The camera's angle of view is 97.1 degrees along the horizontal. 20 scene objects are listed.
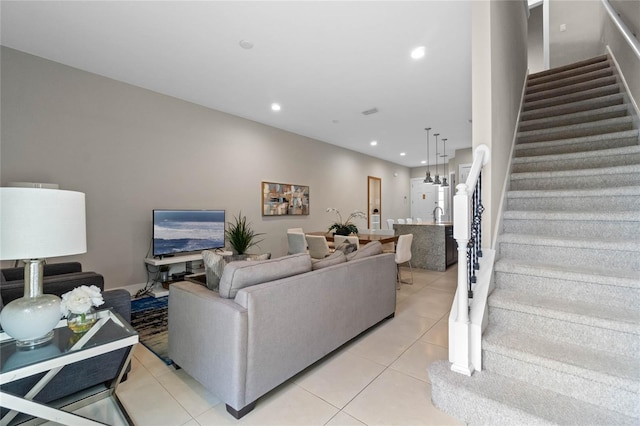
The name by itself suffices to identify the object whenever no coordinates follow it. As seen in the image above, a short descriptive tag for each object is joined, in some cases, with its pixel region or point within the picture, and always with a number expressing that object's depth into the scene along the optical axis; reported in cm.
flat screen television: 404
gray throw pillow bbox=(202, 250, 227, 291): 206
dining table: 442
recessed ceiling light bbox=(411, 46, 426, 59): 315
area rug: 249
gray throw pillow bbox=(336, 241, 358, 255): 284
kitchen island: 525
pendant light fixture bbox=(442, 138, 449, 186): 716
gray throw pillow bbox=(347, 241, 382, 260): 266
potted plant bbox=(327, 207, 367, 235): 478
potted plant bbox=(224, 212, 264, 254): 470
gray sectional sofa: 166
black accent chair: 166
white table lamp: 117
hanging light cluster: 652
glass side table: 116
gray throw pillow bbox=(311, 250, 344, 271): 229
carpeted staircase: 140
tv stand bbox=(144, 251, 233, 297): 393
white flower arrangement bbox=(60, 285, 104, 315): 148
